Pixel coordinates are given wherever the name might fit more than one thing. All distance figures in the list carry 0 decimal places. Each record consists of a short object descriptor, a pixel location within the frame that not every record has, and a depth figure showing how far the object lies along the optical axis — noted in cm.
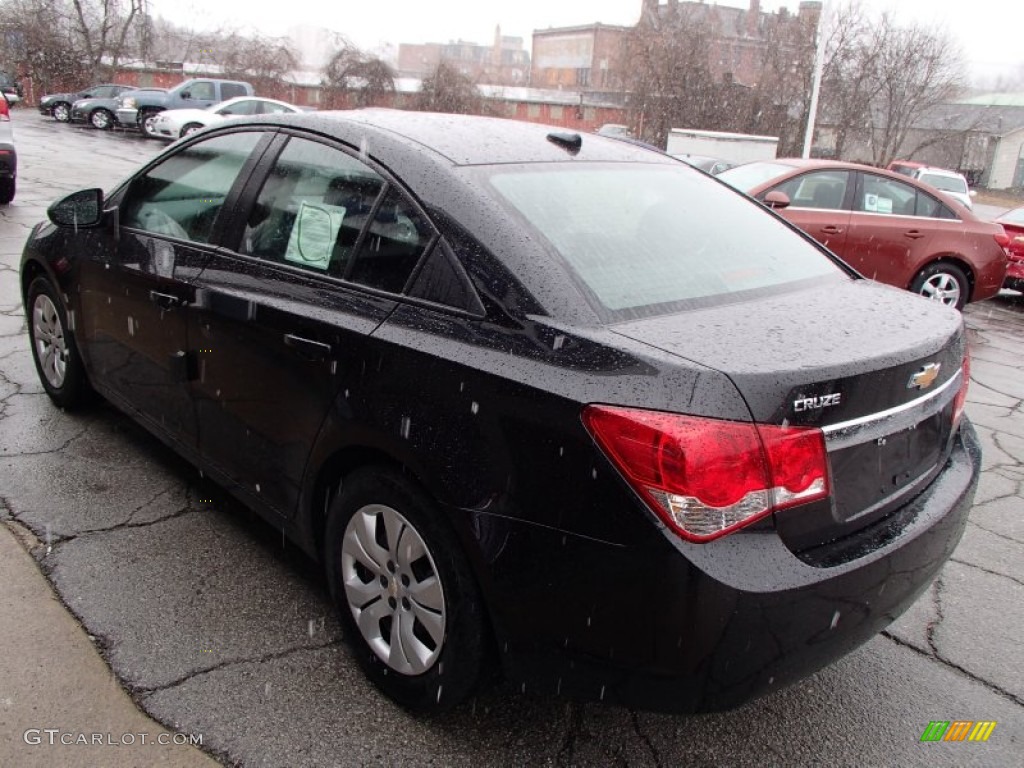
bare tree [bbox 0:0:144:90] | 4000
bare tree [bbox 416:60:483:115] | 3412
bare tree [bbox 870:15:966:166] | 3588
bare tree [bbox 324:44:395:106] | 3588
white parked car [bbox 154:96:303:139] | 2161
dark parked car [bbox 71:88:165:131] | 2838
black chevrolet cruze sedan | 175
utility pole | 2270
